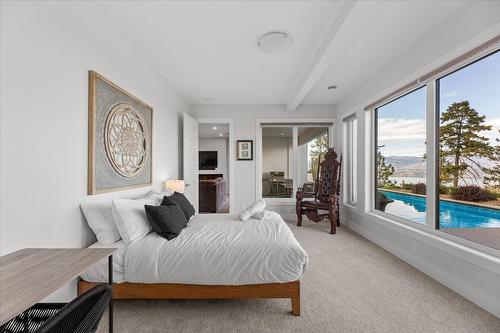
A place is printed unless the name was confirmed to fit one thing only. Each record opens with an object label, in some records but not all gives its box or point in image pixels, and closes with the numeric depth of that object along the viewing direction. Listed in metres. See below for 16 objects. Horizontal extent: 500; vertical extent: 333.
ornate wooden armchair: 4.38
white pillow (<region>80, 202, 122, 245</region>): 1.98
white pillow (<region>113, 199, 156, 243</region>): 2.00
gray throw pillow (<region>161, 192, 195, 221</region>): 2.63
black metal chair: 0.71
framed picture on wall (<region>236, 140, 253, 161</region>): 5.25
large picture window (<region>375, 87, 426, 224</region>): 2.92
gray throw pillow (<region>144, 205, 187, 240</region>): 2.15
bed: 1.90
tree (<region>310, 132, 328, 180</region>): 5.45
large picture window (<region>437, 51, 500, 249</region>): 2.07
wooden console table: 0.84
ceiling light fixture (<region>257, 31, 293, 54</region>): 2.51
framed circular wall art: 2.06
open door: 4.46
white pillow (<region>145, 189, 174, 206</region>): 2.76
